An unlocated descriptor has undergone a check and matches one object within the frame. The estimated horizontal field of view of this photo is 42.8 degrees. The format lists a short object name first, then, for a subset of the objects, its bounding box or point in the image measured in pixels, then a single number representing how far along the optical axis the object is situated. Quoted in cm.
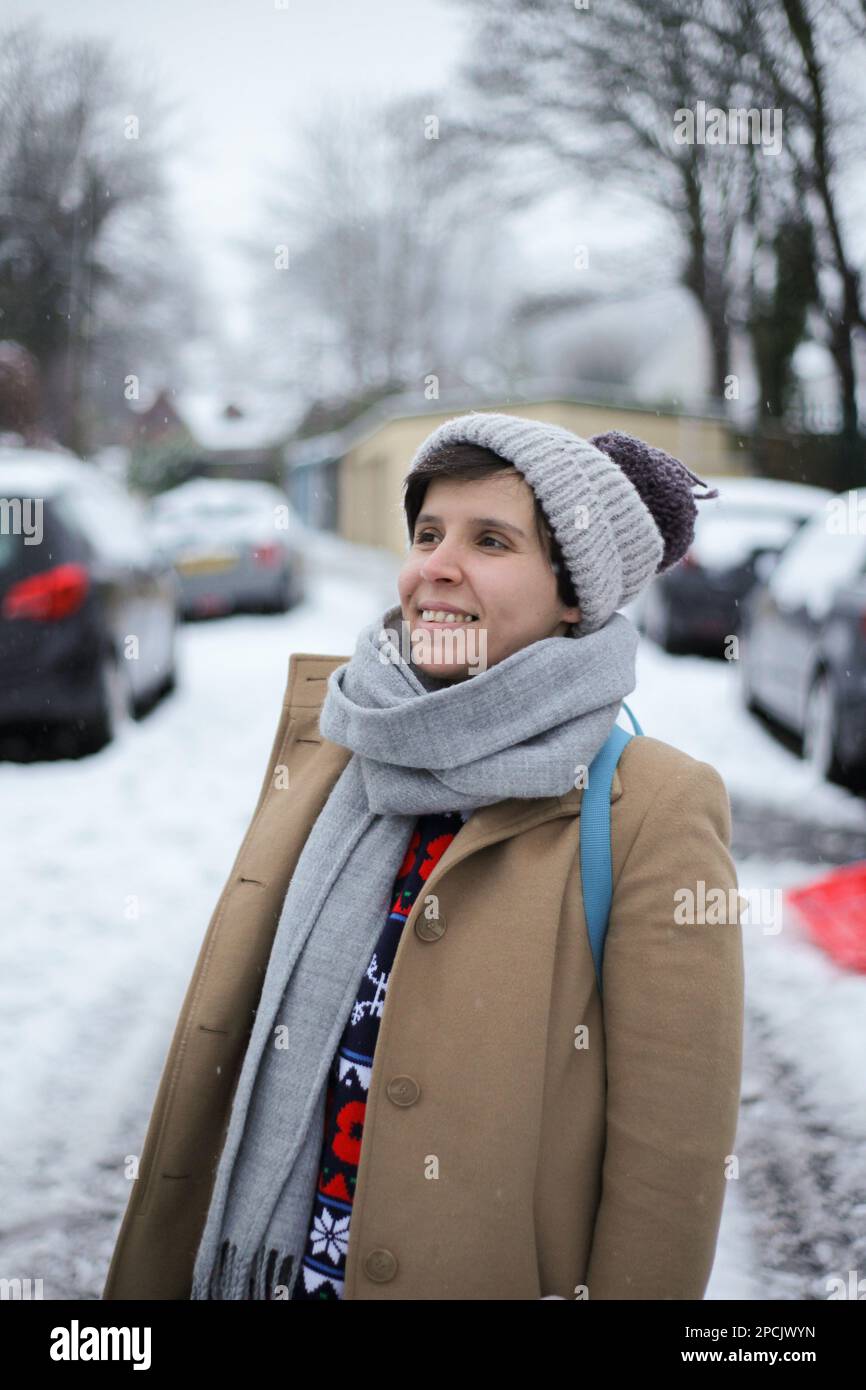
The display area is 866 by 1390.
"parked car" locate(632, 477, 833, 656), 801
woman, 129
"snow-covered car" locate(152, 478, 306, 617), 929
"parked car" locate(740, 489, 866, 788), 518
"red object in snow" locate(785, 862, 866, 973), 368
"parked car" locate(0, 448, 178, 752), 534
